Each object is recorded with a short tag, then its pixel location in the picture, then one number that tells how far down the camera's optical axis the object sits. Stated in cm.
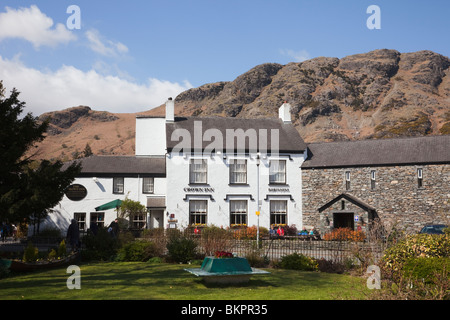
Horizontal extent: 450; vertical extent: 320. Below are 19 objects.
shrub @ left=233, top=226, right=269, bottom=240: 2704
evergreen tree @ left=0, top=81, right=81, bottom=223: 1593
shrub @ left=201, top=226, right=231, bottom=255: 1787
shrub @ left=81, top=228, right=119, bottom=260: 1942
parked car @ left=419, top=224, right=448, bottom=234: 2525
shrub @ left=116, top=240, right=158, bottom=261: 1878
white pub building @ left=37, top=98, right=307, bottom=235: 3206
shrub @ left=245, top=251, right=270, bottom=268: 1698
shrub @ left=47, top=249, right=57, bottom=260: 1735
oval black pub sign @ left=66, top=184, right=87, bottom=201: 3281
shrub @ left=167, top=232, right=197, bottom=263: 1827
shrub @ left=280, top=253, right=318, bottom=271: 1659
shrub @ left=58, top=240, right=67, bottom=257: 1823
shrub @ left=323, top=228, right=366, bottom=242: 2533
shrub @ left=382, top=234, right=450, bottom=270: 1215
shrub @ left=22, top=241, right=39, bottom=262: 1658
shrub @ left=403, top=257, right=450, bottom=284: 1051
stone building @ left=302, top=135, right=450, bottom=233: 2898
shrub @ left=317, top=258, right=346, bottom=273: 1619
